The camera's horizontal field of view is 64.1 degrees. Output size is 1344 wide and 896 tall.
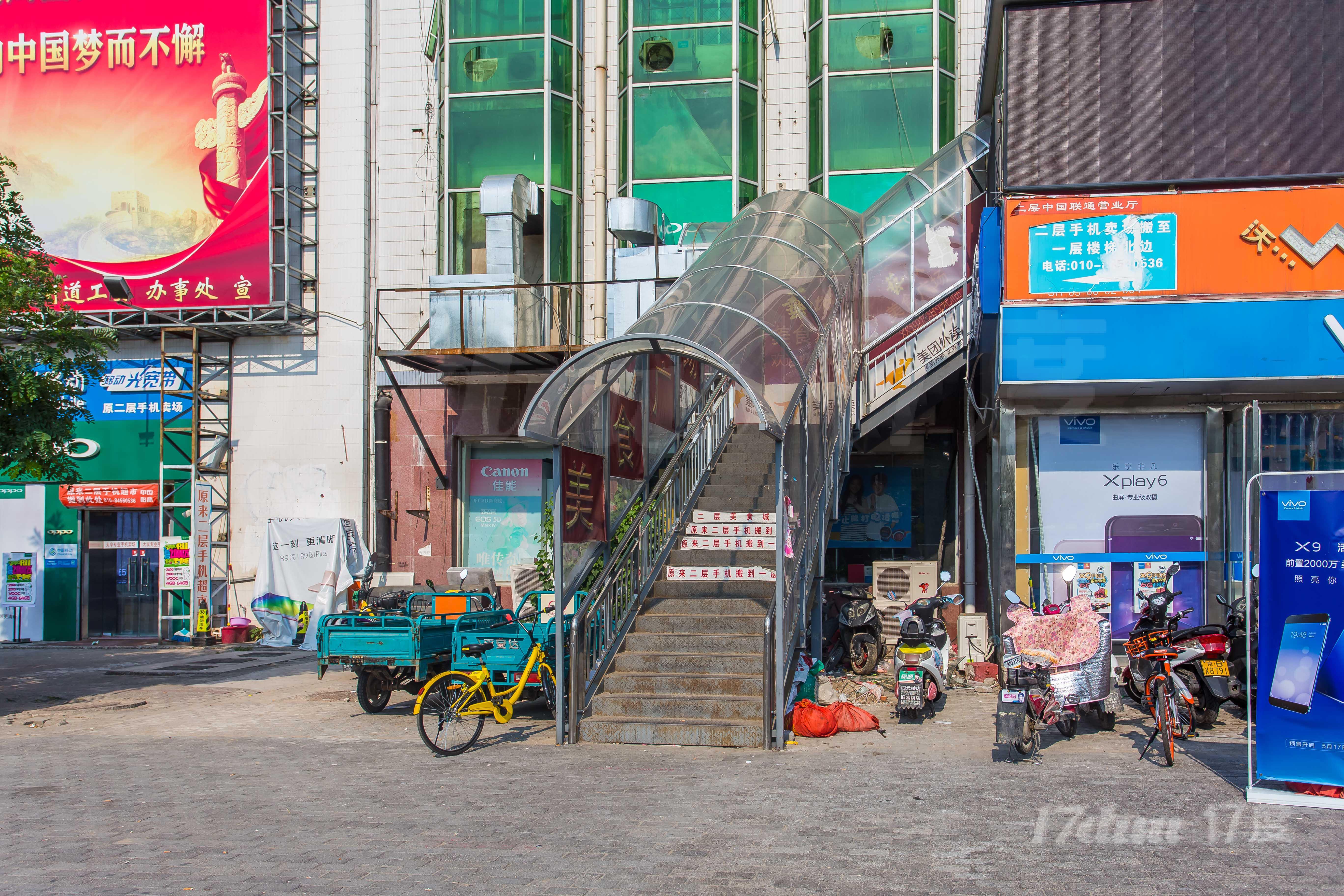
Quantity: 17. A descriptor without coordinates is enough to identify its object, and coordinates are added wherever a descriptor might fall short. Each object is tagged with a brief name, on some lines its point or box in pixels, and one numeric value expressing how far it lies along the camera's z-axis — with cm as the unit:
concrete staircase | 891
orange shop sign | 1182
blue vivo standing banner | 682
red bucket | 1795
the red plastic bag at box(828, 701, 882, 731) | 939
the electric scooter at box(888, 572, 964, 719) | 951
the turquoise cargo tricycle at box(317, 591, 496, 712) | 1012
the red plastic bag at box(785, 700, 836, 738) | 913
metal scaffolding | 1834
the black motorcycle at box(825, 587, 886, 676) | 1270
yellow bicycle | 859
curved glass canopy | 897
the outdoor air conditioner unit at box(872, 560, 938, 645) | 1470
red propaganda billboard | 1886
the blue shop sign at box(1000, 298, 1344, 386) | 1169
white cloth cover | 1795
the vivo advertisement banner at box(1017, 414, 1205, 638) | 1232
